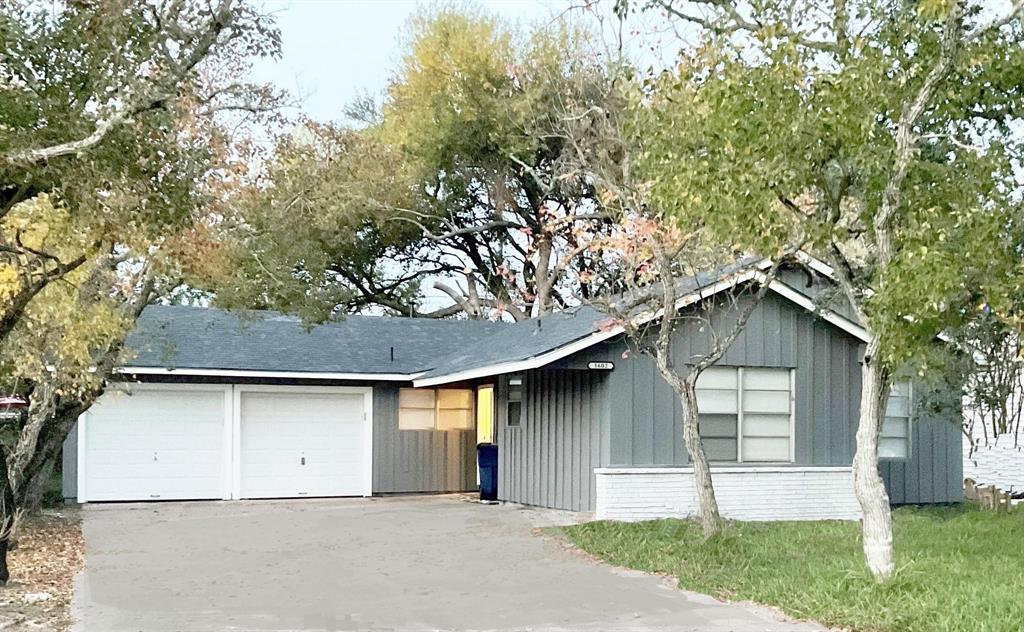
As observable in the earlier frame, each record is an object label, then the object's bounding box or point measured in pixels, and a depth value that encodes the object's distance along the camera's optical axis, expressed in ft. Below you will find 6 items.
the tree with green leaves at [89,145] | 28.09
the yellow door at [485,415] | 66.49
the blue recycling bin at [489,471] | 62.64
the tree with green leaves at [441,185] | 74.38
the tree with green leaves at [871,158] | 30.94
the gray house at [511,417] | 53.16
